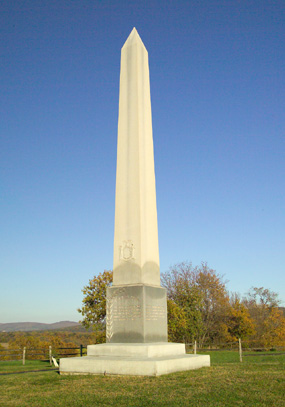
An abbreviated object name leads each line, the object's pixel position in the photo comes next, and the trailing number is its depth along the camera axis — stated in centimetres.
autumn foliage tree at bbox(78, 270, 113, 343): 2725
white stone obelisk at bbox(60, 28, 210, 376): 1013
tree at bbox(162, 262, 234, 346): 3834
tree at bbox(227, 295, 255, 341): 4325
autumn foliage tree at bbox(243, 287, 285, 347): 4459
